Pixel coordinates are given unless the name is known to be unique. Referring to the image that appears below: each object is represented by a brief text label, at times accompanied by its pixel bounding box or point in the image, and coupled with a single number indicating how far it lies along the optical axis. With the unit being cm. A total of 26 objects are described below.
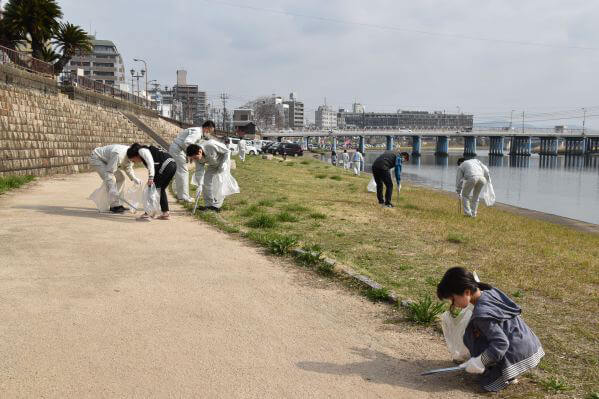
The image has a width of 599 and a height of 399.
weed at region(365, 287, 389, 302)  502
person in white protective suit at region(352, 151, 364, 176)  3253
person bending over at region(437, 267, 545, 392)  323
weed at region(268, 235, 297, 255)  691
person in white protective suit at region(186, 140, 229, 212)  991
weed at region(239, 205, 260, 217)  1018
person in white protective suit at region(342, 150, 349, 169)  4000
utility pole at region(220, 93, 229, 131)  9705
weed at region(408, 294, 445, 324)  439
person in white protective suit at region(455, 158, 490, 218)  1220
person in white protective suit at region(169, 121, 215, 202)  1041
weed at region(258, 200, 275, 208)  1180
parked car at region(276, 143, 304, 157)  4973
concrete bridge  10725
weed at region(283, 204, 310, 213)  1115
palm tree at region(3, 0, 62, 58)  2627
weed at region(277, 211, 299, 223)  971
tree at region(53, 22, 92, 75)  3043
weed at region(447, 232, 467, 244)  863
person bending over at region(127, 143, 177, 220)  881
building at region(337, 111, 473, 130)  19662
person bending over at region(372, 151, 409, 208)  1348
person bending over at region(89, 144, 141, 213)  898
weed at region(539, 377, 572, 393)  320
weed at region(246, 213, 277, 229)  888
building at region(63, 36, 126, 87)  10431
